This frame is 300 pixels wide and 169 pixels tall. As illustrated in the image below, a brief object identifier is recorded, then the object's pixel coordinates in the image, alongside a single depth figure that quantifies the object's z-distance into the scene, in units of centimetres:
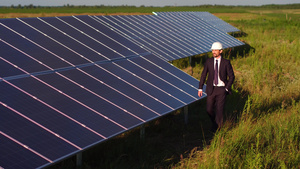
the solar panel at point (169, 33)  1862
